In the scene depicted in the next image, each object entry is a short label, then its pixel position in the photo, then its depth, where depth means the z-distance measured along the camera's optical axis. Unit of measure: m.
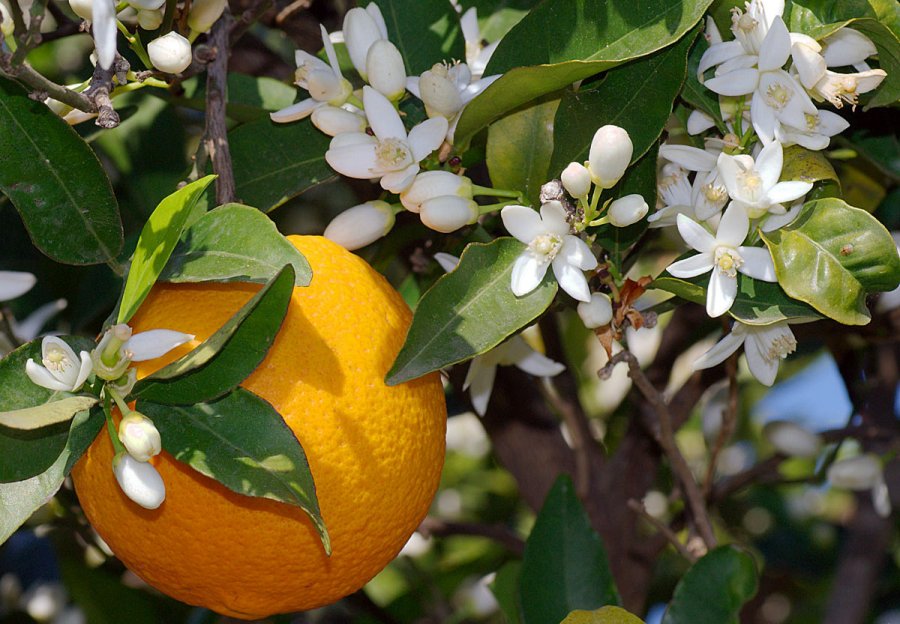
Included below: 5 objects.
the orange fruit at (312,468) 0.61
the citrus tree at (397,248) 0.60
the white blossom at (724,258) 0.62
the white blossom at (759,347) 0.65
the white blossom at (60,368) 0.59
